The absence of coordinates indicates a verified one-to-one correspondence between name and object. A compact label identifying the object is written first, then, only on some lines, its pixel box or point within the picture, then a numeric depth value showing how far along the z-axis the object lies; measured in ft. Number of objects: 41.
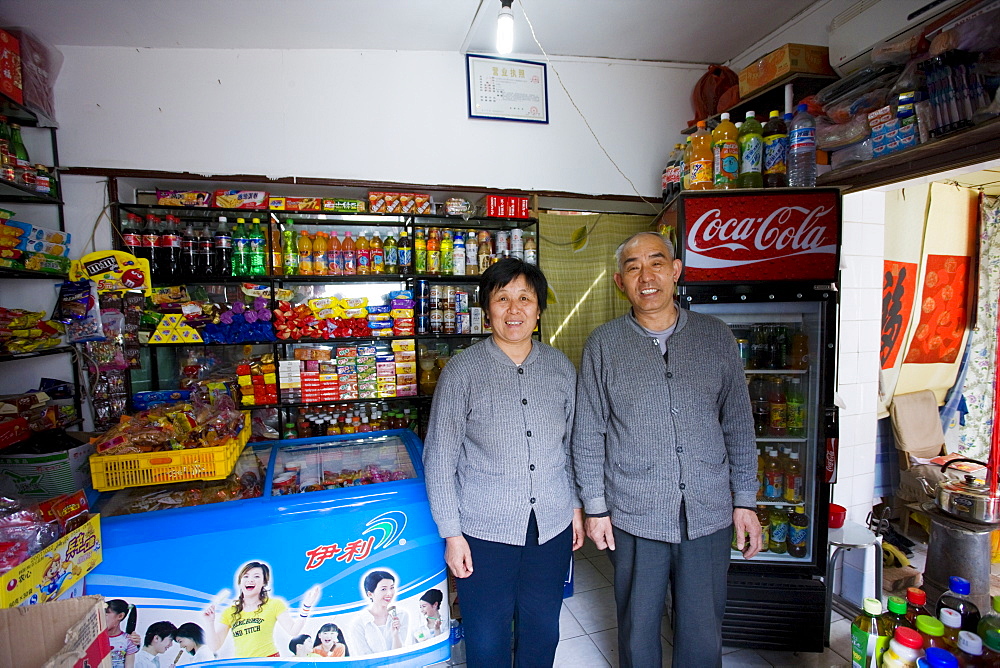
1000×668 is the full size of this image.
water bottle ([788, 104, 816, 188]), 7.77
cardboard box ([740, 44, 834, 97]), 8.15
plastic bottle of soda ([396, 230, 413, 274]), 10.81
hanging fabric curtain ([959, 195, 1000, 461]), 12.14
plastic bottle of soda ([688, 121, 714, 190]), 8.84
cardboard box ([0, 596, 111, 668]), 3.37
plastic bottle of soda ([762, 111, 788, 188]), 8.00
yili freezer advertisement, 5.64
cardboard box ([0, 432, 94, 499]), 7.23
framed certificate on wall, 10.96
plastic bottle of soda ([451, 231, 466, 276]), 11.02
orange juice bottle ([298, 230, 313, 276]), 10.48
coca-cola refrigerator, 7.34
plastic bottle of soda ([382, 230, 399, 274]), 10.85
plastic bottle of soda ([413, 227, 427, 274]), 11.00
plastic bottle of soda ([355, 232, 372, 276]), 10.74
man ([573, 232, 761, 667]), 5.53
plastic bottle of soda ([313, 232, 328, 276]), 10.53
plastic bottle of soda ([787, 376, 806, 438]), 8.23
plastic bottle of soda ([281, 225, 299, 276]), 10.37
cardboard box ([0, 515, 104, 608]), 4.08
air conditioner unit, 6.62
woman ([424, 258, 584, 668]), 5.42
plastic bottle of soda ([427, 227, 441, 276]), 11.00
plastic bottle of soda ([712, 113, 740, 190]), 8.35
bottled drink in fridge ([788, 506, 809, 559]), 8.00
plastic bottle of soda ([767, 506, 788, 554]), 8.19
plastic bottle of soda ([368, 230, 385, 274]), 10.94
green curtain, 12.02
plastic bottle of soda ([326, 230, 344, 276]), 10.57
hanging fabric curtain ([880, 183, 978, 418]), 11.37
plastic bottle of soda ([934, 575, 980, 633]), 4.50
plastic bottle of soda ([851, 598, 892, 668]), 4.43
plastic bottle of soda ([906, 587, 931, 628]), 4.69
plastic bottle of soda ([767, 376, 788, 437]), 8.33
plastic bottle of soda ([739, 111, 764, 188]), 8.16
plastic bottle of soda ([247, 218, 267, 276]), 10.08
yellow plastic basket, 5.85
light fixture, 7.66
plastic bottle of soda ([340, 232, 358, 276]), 10.69
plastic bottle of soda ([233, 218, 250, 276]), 10.03
